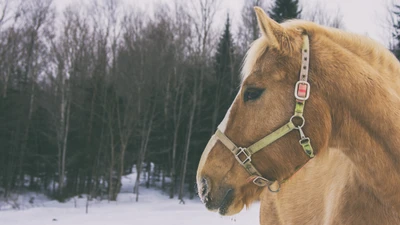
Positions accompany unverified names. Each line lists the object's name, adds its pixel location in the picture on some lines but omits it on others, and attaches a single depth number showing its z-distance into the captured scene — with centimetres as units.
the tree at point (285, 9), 1983
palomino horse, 169
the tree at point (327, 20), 2191
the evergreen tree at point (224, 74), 2139
